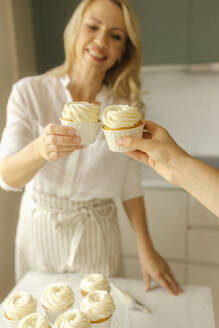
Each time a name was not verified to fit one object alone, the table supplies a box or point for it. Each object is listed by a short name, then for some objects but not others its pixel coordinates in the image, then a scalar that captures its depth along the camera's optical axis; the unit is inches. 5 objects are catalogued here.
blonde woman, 49.2
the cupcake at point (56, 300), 35.2
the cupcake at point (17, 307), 34.5
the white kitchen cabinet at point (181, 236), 84.4
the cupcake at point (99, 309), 33.4
